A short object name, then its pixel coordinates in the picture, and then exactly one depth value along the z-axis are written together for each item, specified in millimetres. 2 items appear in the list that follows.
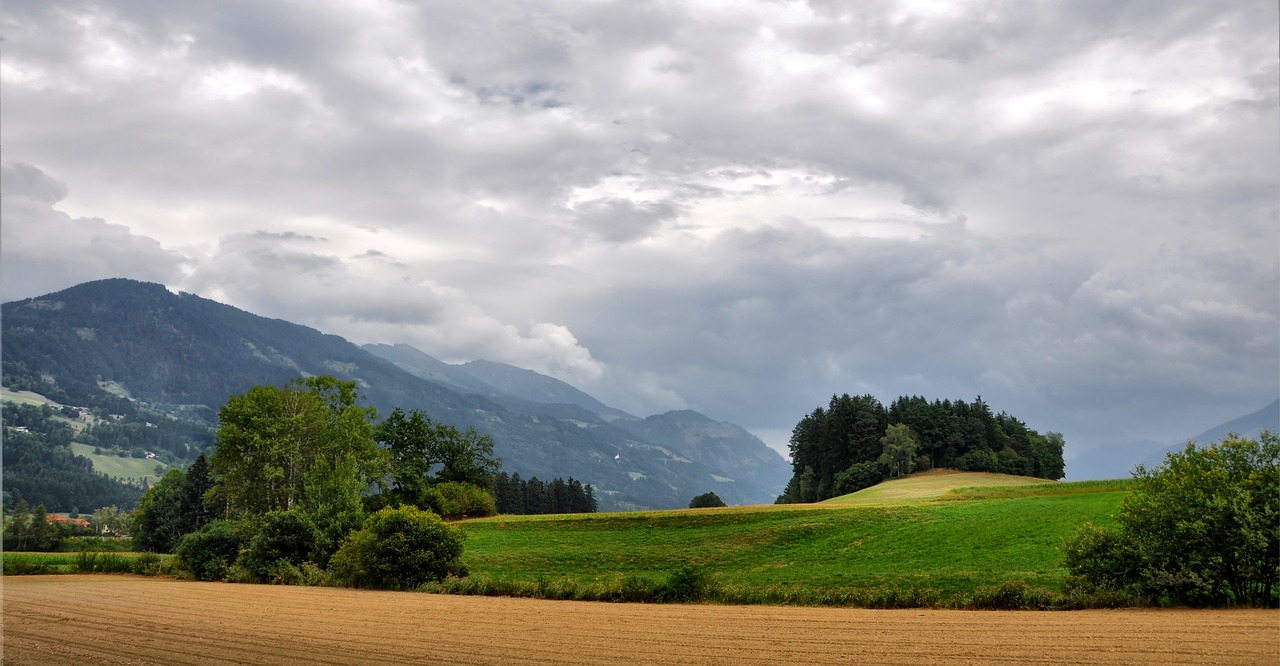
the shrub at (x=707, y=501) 142250
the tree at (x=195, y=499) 98812
